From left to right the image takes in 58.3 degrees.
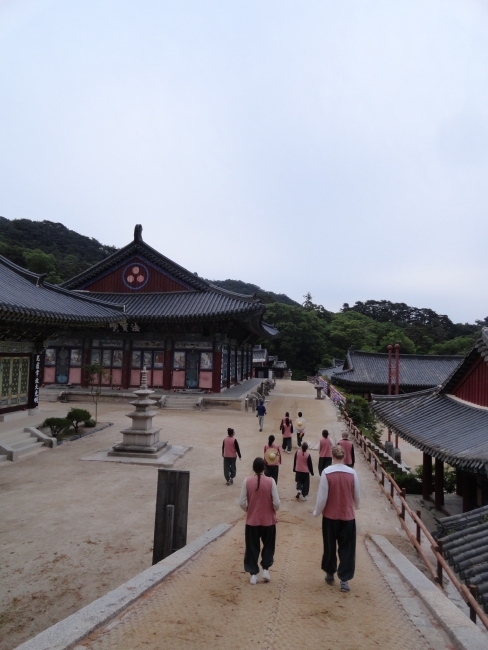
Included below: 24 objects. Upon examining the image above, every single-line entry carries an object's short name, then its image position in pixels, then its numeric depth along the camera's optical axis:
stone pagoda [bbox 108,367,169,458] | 13.20
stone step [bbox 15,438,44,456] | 13.34
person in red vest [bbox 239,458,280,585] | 5.21
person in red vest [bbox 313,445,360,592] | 4.98
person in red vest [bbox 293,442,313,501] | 9.96
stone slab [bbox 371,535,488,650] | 3.75
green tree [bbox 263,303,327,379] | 74.69
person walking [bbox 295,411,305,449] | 14.67
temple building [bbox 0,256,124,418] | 14.56
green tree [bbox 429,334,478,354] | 77.24
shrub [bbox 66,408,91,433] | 16.53
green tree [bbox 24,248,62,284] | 78.19
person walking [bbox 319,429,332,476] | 10.61
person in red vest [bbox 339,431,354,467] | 10.13
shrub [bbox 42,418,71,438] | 15.41
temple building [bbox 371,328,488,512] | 9.30
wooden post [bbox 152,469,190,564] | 6.50
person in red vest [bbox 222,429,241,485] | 10.67
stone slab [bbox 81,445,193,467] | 12.71
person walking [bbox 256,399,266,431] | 19.30
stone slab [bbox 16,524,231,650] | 3.63
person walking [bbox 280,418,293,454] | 14.28
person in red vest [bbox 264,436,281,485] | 9.38
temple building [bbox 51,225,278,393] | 27.17
